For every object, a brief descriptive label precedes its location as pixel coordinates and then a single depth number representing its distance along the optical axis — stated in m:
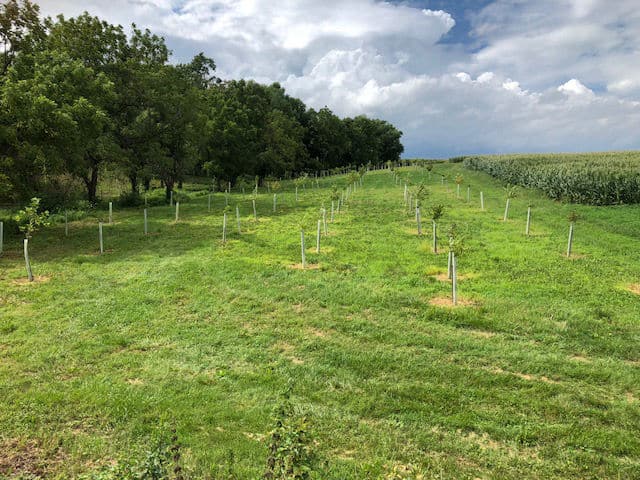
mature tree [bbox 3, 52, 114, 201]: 19.67
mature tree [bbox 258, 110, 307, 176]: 54.56
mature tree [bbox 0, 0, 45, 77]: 23.53
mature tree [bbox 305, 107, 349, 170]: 79.06
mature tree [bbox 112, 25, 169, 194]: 33.47
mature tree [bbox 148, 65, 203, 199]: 35.16
